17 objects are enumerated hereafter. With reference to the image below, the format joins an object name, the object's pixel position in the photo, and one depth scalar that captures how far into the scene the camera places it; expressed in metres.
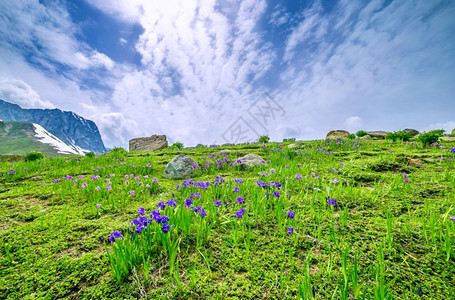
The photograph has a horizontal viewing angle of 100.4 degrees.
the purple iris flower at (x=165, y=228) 1.87
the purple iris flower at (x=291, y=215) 2.28
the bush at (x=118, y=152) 9.24
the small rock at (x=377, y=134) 13.84
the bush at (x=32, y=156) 7.86
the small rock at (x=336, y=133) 17.02
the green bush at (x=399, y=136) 8.98
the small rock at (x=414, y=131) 16.50
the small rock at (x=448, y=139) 8.54
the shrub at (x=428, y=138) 6.93
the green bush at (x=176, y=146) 13.55
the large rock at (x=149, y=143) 16.09
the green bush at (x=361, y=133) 13.30
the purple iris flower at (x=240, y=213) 2.19
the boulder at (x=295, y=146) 8.46
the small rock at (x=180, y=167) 5.35
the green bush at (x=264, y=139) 12.76
